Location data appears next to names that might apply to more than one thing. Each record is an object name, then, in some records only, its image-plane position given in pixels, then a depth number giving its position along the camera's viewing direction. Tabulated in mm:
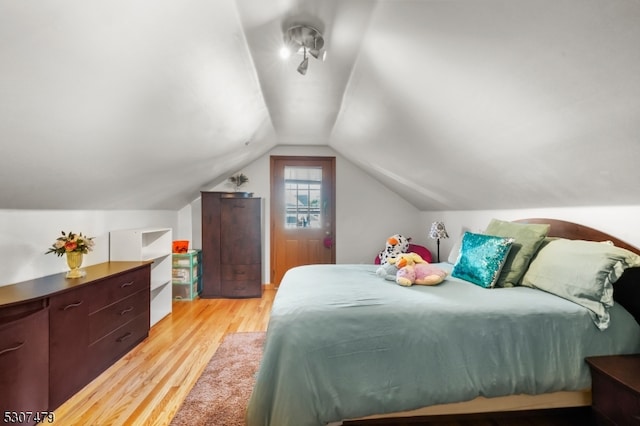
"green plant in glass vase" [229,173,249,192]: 4160
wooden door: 4273
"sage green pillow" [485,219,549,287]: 1837
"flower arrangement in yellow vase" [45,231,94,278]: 1936
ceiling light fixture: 1605
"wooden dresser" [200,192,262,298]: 3730
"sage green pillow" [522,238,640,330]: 1409
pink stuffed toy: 1861
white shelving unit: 2650
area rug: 1548
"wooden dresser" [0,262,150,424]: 1367
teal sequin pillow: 1813
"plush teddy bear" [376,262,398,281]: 2008
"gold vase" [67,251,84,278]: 1962
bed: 1270
